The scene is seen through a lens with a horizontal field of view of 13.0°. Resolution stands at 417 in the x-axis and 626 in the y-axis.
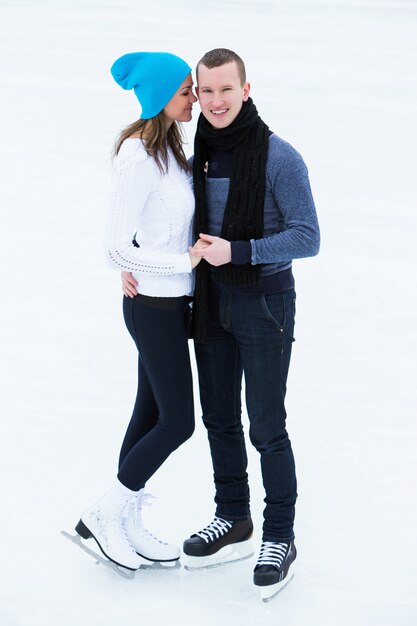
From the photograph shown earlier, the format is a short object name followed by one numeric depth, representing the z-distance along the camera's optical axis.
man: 4.19
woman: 4.23
